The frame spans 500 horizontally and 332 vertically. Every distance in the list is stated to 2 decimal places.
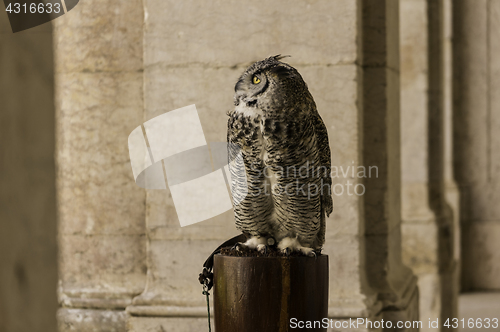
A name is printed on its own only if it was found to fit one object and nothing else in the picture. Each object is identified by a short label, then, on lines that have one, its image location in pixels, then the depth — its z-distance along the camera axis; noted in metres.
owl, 3.62
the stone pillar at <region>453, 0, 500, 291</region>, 12.37
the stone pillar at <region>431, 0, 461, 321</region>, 9.13
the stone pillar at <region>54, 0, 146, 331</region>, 6.25
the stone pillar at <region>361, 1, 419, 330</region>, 6.02
